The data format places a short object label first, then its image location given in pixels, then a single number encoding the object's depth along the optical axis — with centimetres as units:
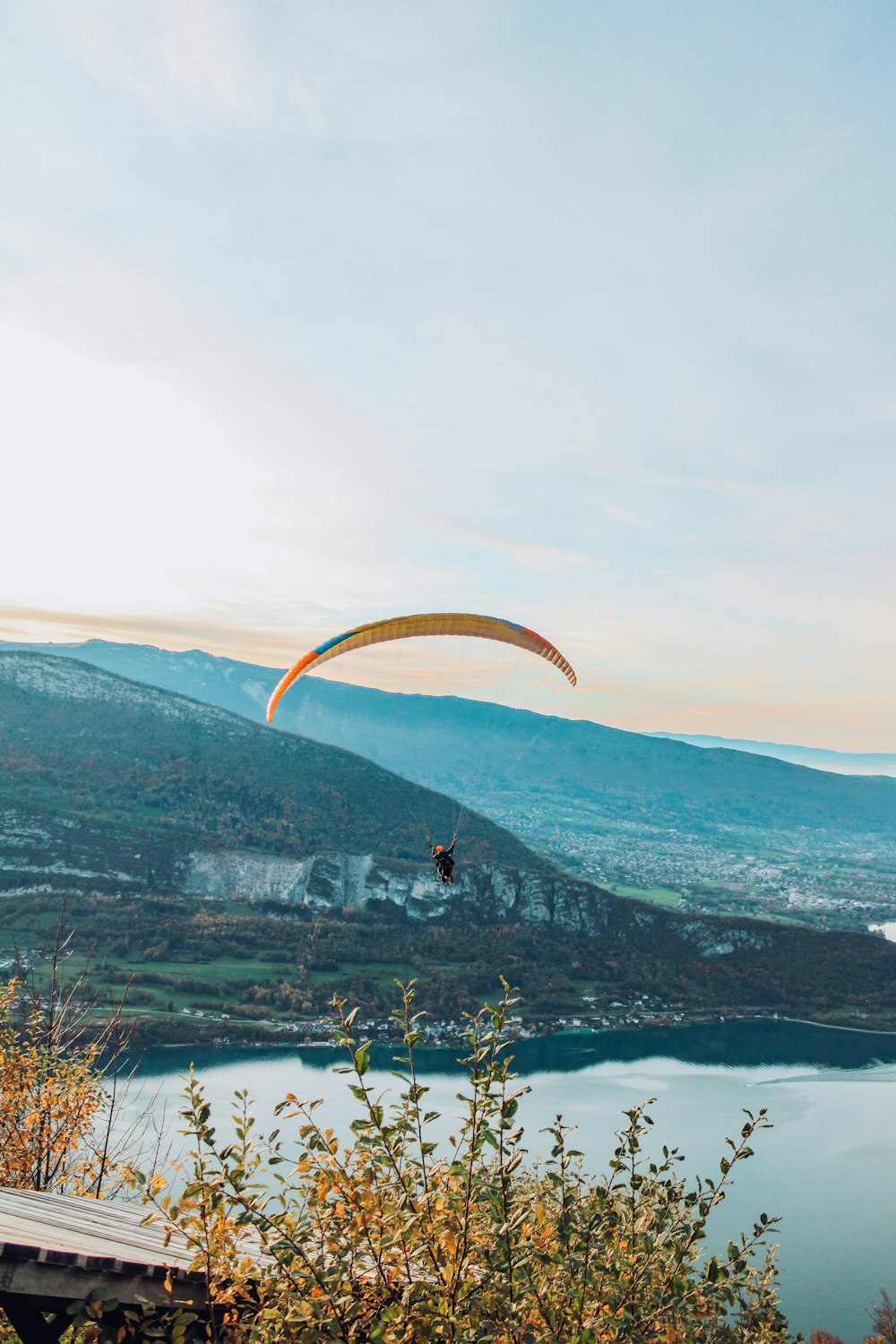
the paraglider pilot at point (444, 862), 1684
